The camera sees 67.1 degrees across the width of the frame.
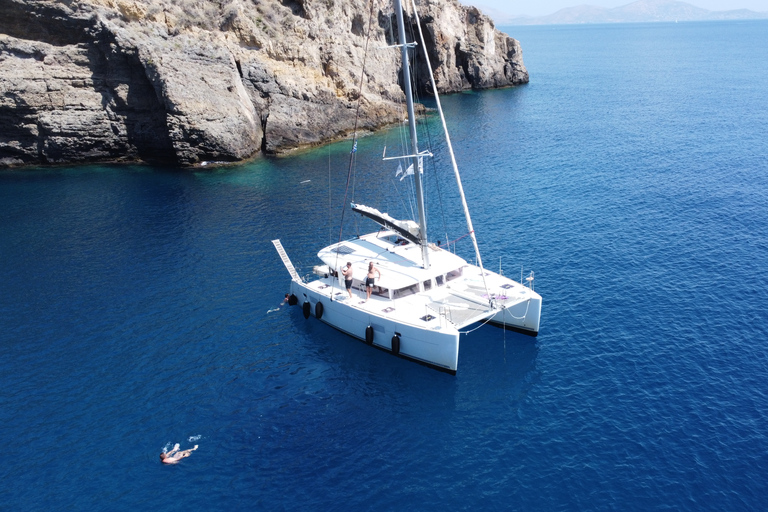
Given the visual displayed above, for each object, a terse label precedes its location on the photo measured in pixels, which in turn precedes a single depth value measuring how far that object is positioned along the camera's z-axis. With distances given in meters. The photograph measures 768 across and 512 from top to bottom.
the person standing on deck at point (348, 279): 35.16
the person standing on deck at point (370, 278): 34.44
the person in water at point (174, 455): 26.03
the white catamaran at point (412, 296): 31.78
